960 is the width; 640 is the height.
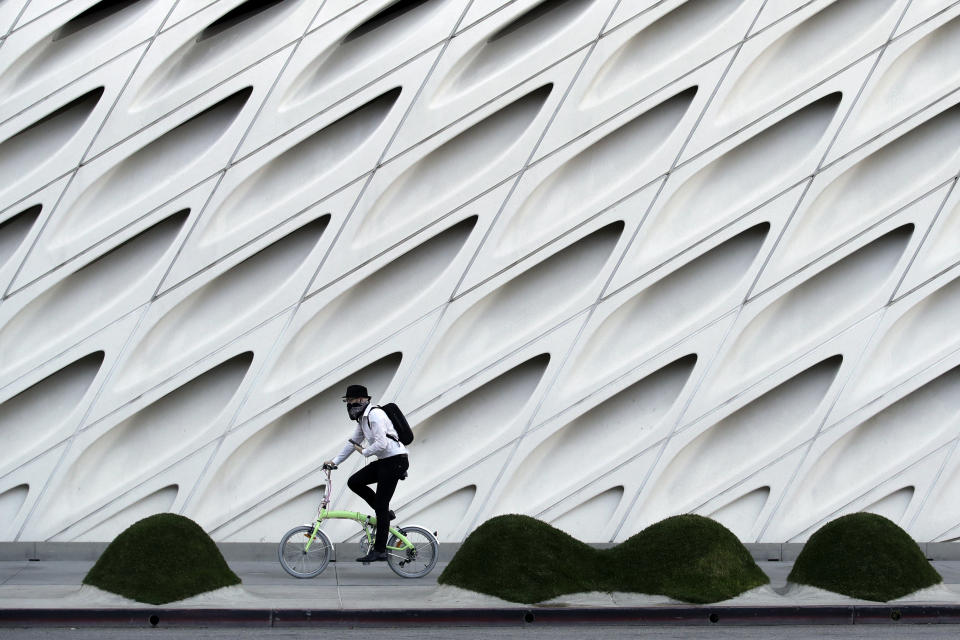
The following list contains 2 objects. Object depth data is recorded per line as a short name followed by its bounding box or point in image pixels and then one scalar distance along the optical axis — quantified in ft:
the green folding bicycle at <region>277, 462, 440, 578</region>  45.68
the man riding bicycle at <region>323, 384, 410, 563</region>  44.86
